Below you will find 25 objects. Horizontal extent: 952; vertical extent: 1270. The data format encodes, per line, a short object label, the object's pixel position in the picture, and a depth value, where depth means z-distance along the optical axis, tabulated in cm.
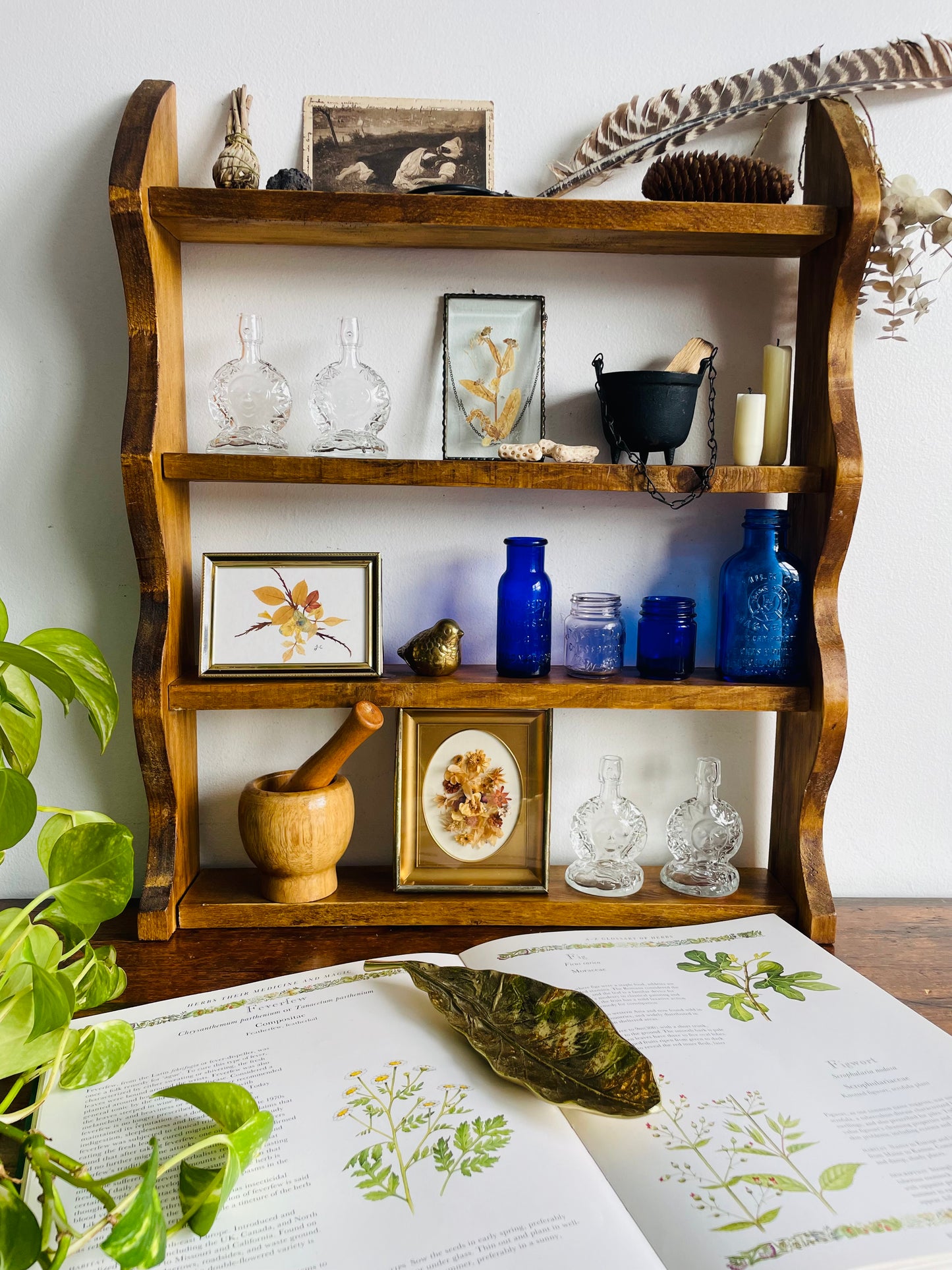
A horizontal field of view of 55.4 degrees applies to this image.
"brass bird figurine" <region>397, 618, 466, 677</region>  105
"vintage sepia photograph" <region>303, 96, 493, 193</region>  107
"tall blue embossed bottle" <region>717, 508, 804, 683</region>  106
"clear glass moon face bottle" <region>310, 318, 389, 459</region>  105
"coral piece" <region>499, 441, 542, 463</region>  101
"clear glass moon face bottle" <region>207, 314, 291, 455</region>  104
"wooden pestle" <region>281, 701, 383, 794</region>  98
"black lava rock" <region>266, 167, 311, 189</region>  97
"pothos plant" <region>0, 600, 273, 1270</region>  48
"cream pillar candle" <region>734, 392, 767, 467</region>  104
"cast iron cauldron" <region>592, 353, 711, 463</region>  100
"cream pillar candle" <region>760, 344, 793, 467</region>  105
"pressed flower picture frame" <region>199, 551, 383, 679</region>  105
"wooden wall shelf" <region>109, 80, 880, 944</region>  96
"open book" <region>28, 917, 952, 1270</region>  55
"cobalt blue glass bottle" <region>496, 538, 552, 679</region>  108
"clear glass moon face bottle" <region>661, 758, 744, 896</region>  111
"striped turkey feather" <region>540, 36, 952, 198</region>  106
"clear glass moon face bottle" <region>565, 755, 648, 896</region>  110
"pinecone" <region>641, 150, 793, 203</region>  98
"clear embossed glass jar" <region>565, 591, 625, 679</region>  109
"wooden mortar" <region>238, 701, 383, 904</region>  102
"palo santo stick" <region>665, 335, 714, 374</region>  108
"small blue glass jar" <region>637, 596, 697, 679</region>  109
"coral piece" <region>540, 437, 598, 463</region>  101
